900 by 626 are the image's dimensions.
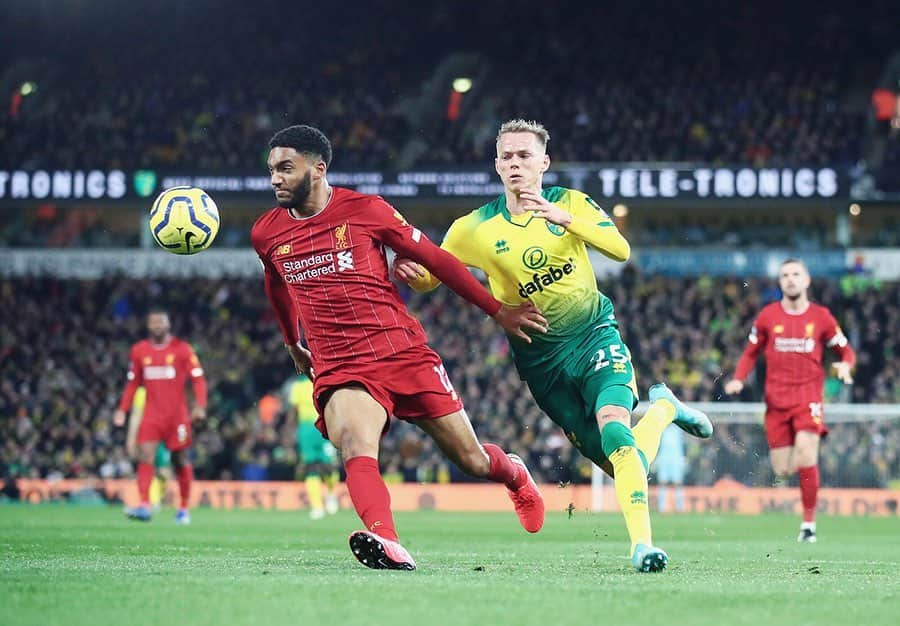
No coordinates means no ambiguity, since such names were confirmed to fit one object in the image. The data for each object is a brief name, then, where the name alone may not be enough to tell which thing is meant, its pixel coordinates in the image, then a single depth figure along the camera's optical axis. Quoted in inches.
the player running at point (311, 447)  744.2
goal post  872.3
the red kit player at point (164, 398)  630.5
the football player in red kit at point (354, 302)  289.3
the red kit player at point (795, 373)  525.7
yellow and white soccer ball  322.0
